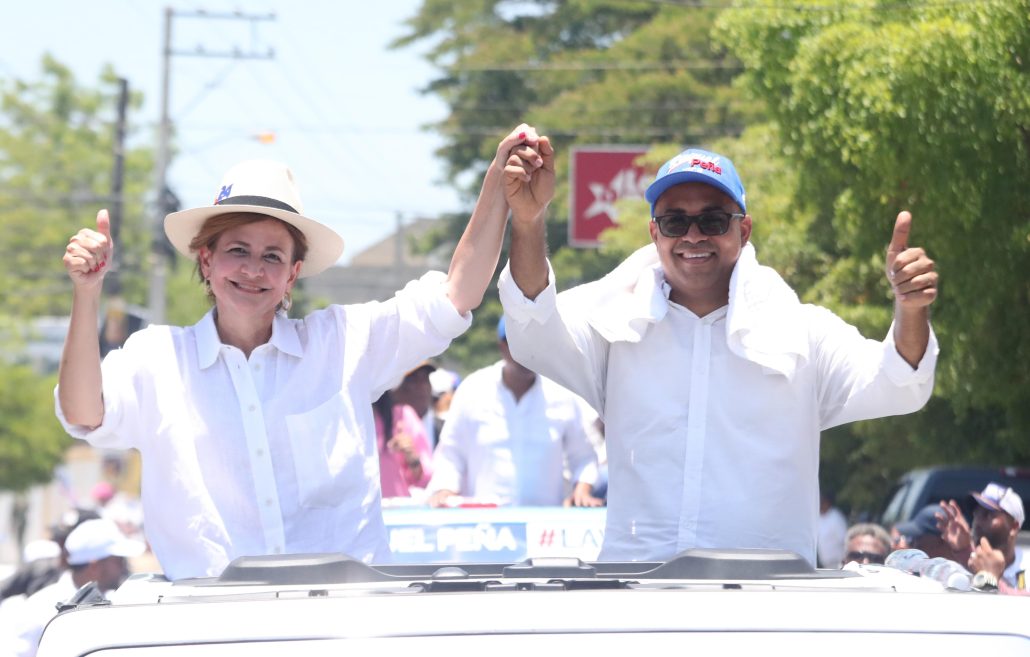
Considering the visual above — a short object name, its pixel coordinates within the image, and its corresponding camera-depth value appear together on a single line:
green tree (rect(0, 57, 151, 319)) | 59.62
